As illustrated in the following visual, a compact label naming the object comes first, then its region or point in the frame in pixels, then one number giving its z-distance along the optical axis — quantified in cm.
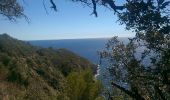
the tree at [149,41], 353
